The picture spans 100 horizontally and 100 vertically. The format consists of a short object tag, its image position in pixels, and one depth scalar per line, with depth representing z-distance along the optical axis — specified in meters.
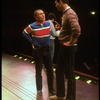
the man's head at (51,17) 4.55
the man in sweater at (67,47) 2.64
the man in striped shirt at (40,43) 3.38
